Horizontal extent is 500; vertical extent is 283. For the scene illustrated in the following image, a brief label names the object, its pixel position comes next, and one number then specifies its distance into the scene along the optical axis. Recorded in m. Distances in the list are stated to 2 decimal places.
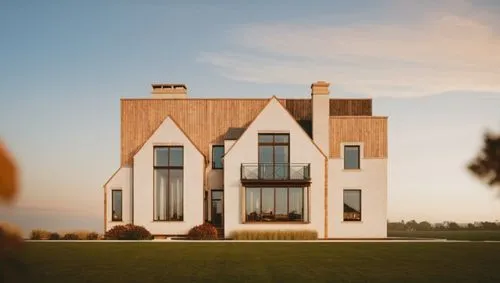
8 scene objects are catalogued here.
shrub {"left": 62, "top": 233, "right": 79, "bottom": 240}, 35.38
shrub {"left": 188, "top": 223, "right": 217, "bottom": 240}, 35.38
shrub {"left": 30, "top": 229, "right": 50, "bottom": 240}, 35.91
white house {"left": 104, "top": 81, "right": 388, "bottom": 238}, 36.53
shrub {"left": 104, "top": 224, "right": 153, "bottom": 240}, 35.28
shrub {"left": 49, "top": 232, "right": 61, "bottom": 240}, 35.95
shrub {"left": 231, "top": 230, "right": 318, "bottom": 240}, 34.69
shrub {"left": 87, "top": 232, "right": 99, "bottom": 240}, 35.56
